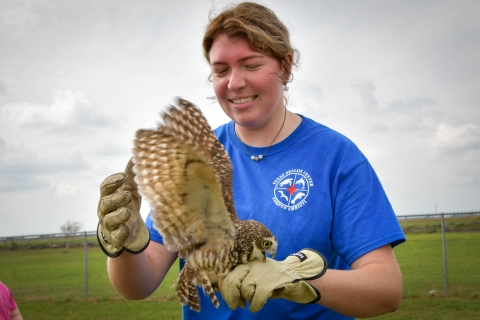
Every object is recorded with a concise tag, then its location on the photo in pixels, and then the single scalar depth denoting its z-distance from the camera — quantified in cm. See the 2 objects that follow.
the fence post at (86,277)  1248
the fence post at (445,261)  1072
